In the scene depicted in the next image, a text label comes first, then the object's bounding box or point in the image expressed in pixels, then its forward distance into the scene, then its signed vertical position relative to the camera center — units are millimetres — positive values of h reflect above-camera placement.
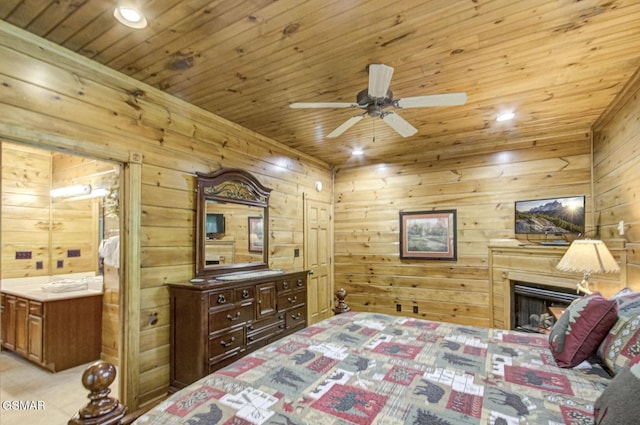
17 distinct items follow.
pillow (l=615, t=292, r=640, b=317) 1572 -447
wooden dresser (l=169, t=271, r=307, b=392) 2600 -932
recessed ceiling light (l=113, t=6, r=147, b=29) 1750 +1173
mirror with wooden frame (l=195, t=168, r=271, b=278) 3094 -30
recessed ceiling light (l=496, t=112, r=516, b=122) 3318 +1126
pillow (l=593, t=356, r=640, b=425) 921 -566
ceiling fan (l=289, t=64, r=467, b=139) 1904 +847
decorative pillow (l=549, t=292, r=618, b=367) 1631 -592
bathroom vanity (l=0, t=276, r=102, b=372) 3354 -1194
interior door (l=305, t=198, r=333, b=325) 4836 -614
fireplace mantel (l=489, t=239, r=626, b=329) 3170 -600
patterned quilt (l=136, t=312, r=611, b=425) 1157 -737
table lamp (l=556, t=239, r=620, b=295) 2592 -329
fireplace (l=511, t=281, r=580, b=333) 3531 -987
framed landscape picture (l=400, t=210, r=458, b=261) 4586 -218
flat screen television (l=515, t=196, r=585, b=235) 3809 +58
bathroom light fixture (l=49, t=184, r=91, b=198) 4062 +387
